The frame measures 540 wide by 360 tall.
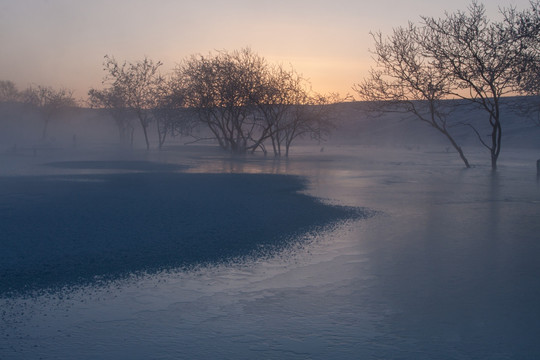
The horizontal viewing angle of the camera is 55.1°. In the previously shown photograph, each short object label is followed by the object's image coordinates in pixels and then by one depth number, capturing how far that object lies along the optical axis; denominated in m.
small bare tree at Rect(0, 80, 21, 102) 98.50
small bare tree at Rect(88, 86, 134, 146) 51.40
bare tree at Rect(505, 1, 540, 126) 19.30
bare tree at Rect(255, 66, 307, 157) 35.66
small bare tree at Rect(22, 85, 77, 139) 76.25
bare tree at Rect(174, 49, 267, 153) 35.38
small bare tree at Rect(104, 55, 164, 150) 47.84
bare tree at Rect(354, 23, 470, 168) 23.39
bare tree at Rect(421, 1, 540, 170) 20.82
